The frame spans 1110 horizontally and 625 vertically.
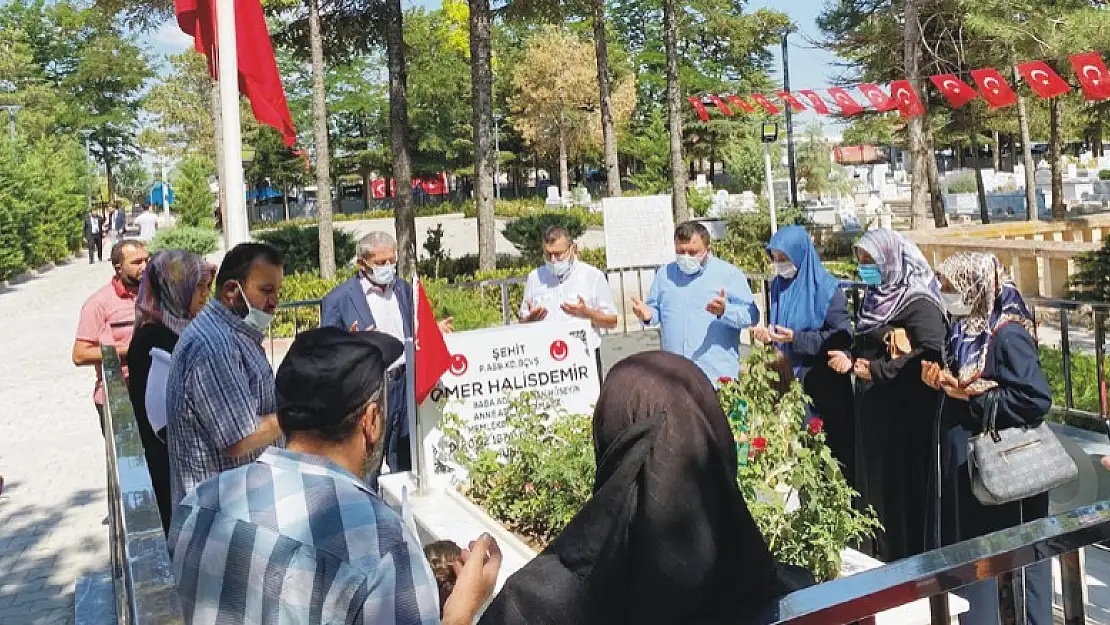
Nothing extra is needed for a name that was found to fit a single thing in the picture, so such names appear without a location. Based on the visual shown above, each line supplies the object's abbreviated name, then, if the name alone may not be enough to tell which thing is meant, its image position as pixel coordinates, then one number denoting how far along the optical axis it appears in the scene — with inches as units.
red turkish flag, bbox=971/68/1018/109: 571.2
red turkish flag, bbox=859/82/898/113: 613.0
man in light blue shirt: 237.6
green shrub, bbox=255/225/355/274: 796.6
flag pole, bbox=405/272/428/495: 209.8
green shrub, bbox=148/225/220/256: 1053.2
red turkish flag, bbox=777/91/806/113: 651.5
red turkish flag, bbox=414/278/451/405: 207.5
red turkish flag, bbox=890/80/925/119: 607.5
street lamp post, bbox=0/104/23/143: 1443.2
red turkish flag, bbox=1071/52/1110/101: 499.8
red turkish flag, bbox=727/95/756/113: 730.8
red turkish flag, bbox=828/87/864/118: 623.3
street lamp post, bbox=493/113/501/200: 2204.1
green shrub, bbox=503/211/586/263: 856.9
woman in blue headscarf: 216.8
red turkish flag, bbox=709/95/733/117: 699.7
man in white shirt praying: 267.5
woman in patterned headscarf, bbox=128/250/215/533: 164.8
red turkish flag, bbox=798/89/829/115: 652.7
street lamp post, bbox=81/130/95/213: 1696.4
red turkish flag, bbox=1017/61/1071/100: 522.9
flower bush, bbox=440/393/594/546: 175.2
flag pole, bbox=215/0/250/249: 250.4
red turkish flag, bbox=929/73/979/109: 581.0
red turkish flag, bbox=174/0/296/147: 281.4
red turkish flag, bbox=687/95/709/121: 744.3
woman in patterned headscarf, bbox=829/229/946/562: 188.5
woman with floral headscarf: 157.5
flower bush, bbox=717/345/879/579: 152.3
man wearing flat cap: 70.7
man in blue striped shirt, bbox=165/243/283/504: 127.2
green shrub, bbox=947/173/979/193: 1840.6
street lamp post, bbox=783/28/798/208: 1267.2
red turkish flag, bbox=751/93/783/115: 669.9
